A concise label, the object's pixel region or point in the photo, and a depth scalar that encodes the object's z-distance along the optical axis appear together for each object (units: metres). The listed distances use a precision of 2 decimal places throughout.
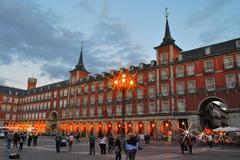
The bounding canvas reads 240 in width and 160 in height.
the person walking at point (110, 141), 19.41
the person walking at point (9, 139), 20.75
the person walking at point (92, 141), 18.06
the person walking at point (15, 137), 23.66
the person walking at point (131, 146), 11.18
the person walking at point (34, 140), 25.80
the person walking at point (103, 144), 17.84
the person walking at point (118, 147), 13.68
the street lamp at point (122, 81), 18.85
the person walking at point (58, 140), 19.33
